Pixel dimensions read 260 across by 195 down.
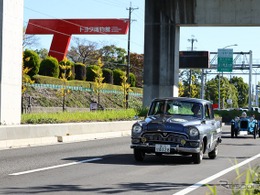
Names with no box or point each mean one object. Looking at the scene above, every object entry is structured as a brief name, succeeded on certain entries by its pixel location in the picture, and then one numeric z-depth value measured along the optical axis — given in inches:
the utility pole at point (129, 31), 2828.2
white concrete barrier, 776.1
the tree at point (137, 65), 4738.2
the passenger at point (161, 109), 640.3
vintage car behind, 1190.9
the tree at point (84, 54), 4426.7
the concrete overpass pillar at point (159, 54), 1544.0
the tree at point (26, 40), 3398.1
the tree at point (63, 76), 2508.6
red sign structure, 2624.0
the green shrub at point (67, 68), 2623.0
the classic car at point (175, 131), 589.0
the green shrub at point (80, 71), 2956.0
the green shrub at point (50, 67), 2571.4
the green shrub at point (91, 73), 3084.2
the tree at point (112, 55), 4675.4
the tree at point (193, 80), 5004.9
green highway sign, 2753.4
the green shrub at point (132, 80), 3649.1
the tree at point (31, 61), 2352.7
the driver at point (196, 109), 637.3
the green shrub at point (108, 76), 3277.6
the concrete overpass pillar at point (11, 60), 893.2
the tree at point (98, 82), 2850.4
